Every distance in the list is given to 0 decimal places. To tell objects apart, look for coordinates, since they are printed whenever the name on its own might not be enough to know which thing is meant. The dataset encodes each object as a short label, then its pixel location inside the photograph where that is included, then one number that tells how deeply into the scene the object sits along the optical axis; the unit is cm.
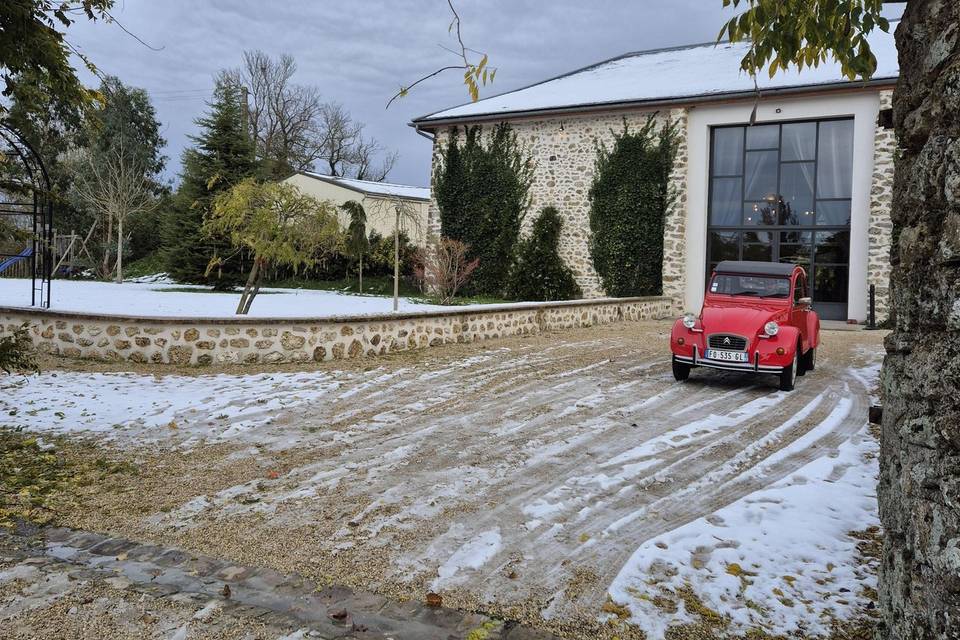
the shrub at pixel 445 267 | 1988
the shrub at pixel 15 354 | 525
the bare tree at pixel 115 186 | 2733
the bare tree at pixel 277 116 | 3912
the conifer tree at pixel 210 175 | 2416
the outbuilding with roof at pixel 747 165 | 1684
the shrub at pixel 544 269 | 2089
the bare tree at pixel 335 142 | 4240
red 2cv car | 812
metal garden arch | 592
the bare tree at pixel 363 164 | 4594
